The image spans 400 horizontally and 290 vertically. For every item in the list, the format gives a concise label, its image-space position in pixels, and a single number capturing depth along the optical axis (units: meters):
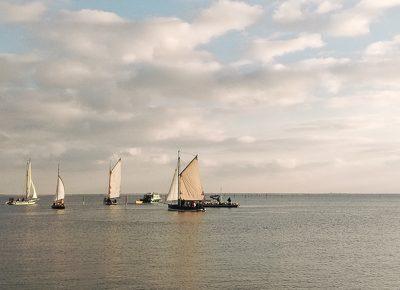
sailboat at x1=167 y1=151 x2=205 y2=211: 147.88
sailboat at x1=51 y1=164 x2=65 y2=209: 172.25
